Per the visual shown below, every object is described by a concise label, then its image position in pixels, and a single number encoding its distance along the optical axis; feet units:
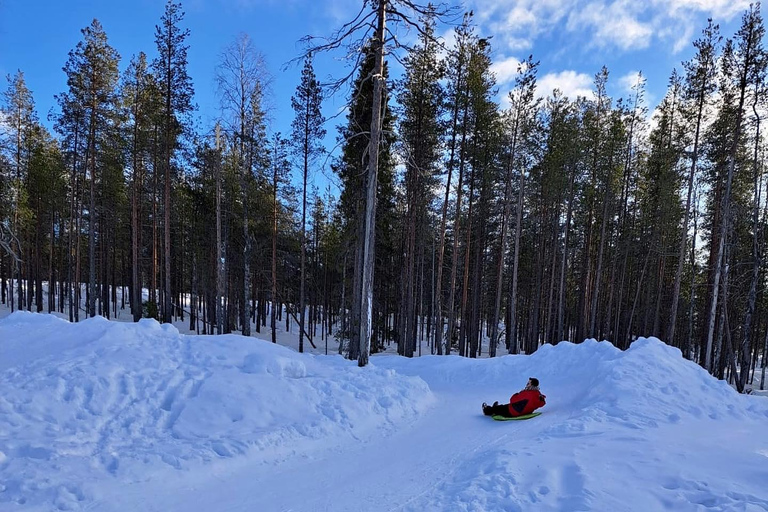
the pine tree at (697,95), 54.65
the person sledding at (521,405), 25.54
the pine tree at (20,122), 75.10
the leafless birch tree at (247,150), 56.90
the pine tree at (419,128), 54.49
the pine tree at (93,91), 58.54
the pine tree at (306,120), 62.75
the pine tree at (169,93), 56.80
